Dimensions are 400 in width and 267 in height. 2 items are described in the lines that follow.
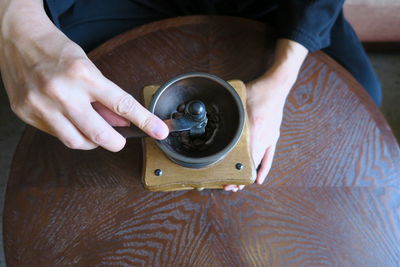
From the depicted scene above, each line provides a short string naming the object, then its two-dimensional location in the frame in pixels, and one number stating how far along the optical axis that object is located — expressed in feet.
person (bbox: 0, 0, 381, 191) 1.90
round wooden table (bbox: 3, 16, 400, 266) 2.48
